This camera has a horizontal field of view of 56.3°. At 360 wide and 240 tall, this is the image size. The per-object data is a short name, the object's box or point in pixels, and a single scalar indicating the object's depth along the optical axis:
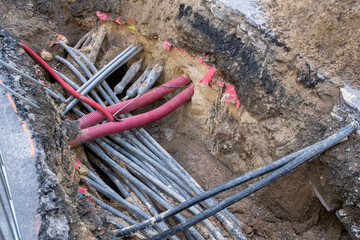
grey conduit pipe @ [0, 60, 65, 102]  2.90
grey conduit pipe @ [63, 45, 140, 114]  4.31
